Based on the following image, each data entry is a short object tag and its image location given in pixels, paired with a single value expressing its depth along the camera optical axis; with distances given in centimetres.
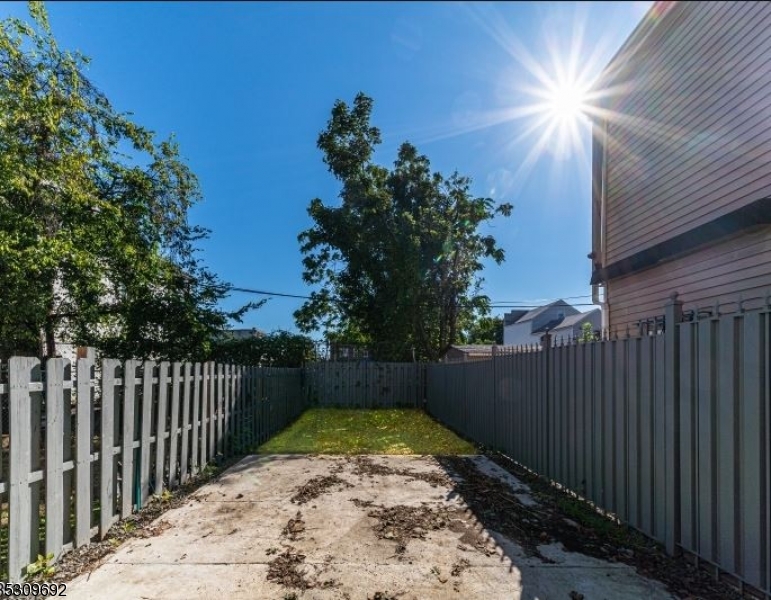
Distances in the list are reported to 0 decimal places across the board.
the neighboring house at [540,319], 3578
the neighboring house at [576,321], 2812
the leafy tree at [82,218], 634
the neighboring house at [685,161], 523
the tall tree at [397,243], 1493
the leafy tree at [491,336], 3678
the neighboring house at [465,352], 2037
